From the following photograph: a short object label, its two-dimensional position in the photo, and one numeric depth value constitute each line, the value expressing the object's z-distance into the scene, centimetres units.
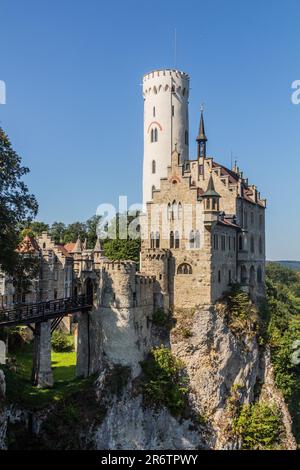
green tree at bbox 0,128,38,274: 3014
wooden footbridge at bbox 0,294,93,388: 3444
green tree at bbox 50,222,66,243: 9784
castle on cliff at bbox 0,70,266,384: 3969
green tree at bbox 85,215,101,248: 8242
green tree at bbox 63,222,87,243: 8969
